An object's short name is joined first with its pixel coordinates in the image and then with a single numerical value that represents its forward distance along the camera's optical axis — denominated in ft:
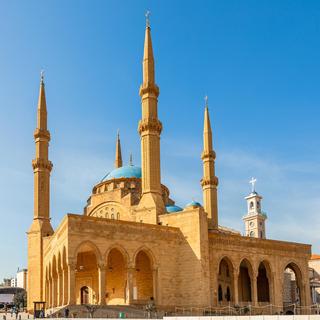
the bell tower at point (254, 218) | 276.21
